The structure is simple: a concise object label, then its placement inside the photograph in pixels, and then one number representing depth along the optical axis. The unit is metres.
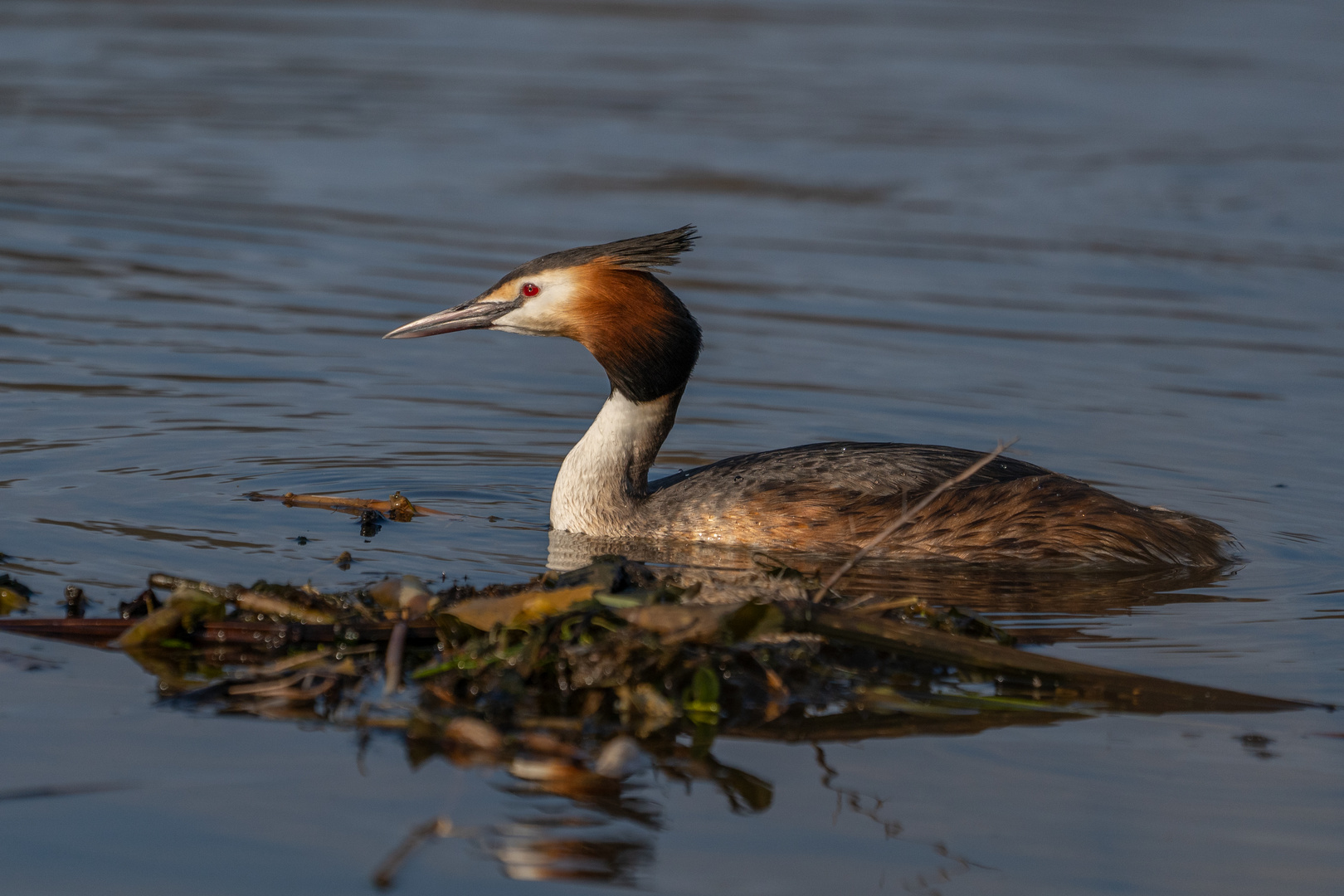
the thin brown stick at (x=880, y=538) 10.60
